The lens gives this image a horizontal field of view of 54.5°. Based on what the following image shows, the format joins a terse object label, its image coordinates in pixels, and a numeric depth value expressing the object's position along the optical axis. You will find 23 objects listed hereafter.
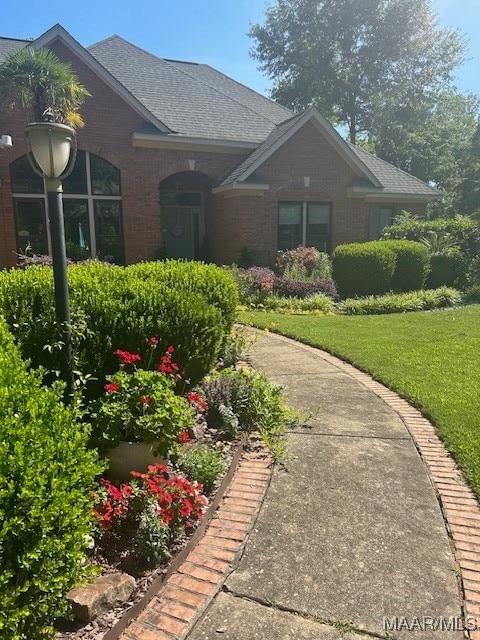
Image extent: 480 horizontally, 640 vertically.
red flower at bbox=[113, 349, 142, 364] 3.58
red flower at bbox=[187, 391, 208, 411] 4.09
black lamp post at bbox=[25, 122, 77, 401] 3.46
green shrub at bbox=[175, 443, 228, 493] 3.38
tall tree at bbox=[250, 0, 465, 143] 35.06
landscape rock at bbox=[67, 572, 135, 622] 2.19
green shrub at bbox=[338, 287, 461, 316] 11.98
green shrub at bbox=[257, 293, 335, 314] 11.88
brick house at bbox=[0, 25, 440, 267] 14.52
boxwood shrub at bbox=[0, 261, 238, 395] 3.94
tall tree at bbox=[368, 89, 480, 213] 35.28
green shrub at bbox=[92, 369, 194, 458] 3.28
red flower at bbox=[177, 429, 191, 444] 3.50
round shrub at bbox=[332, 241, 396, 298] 13.63
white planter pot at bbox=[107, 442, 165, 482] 3.32
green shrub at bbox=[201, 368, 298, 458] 4.28
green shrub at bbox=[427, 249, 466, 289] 15.44
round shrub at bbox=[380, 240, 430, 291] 14.34
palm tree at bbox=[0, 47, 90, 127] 11.49
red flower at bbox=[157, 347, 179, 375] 3.68
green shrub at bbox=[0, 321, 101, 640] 1.75
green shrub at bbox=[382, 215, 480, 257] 15.98
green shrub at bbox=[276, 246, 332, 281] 14.03
